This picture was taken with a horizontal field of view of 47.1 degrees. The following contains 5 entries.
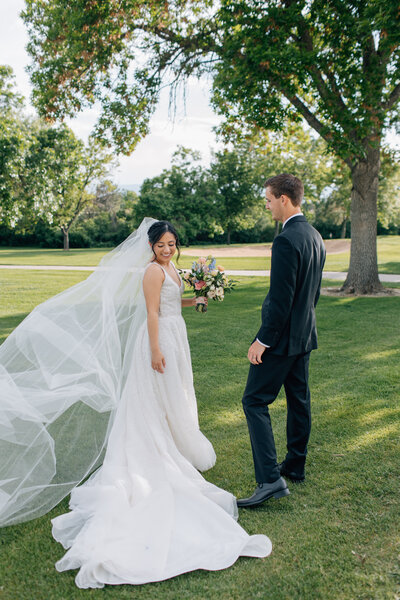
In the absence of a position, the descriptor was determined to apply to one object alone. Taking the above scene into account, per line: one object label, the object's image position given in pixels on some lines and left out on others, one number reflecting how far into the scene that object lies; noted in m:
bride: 2.96
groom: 3.23
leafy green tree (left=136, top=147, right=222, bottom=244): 38.59
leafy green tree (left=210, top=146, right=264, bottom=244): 44.25
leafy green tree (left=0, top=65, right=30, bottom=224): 16.27
